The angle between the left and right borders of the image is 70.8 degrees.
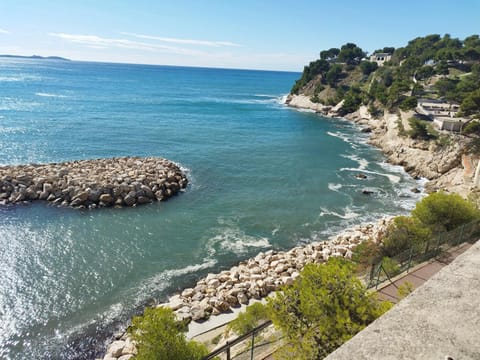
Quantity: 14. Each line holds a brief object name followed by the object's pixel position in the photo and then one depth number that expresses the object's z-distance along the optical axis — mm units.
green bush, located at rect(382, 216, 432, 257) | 23406
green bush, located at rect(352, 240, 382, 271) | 23469
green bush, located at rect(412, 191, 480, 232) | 24203
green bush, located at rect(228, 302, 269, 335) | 16062
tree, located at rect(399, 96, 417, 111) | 65688
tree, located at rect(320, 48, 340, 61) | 146875
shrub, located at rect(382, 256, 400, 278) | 17800
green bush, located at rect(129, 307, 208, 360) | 11289
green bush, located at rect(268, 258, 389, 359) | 9812
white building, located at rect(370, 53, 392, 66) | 142250
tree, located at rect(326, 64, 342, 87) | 117000
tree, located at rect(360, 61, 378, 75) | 122006
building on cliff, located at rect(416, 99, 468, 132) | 53219
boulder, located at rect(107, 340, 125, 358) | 16625
